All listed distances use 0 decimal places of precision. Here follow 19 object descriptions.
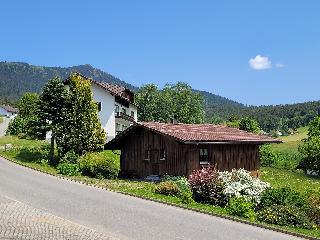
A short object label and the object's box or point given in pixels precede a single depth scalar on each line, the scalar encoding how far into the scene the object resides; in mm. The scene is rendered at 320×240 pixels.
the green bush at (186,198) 24578
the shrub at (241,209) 21833
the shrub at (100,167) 35094
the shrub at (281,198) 22547
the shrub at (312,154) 58688
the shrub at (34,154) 42950
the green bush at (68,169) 35566
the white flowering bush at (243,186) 24469
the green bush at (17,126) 70938
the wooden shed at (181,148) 33938
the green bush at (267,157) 61406
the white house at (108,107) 61562
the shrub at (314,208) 21344
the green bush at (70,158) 39312
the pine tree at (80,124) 41688
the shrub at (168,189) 27256
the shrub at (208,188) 25344
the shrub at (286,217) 20516
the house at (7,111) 168250
